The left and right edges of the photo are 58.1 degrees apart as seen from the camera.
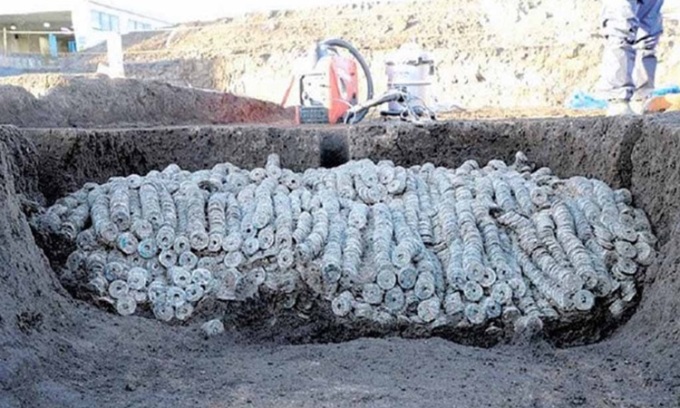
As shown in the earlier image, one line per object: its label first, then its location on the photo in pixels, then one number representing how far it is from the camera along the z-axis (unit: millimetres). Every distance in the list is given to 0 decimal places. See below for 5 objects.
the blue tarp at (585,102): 7936
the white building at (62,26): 24328
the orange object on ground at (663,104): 4915
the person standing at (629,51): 4711
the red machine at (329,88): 6871
